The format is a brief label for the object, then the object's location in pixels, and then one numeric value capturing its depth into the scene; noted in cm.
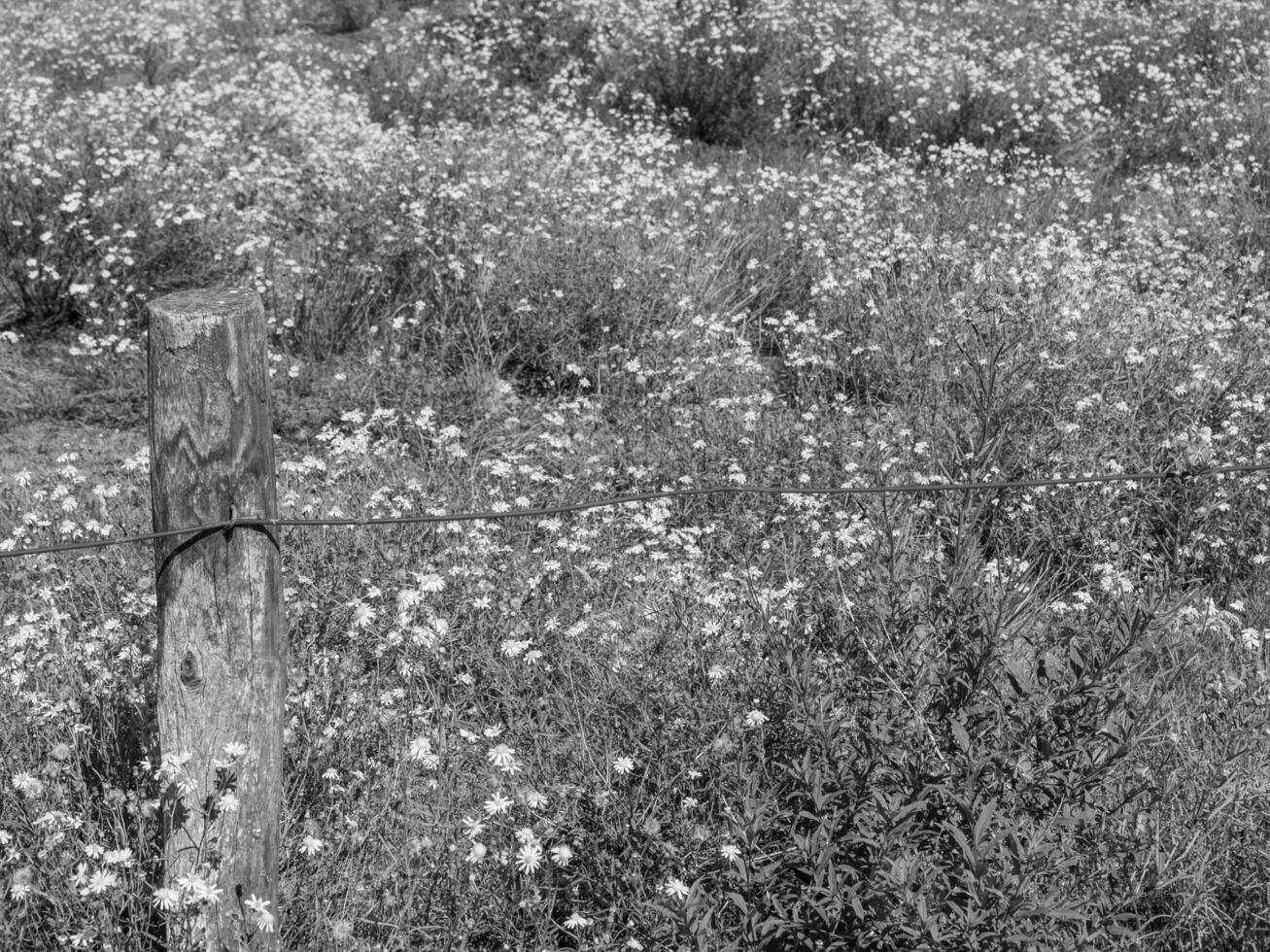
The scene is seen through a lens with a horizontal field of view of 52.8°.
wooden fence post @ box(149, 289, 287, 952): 240
